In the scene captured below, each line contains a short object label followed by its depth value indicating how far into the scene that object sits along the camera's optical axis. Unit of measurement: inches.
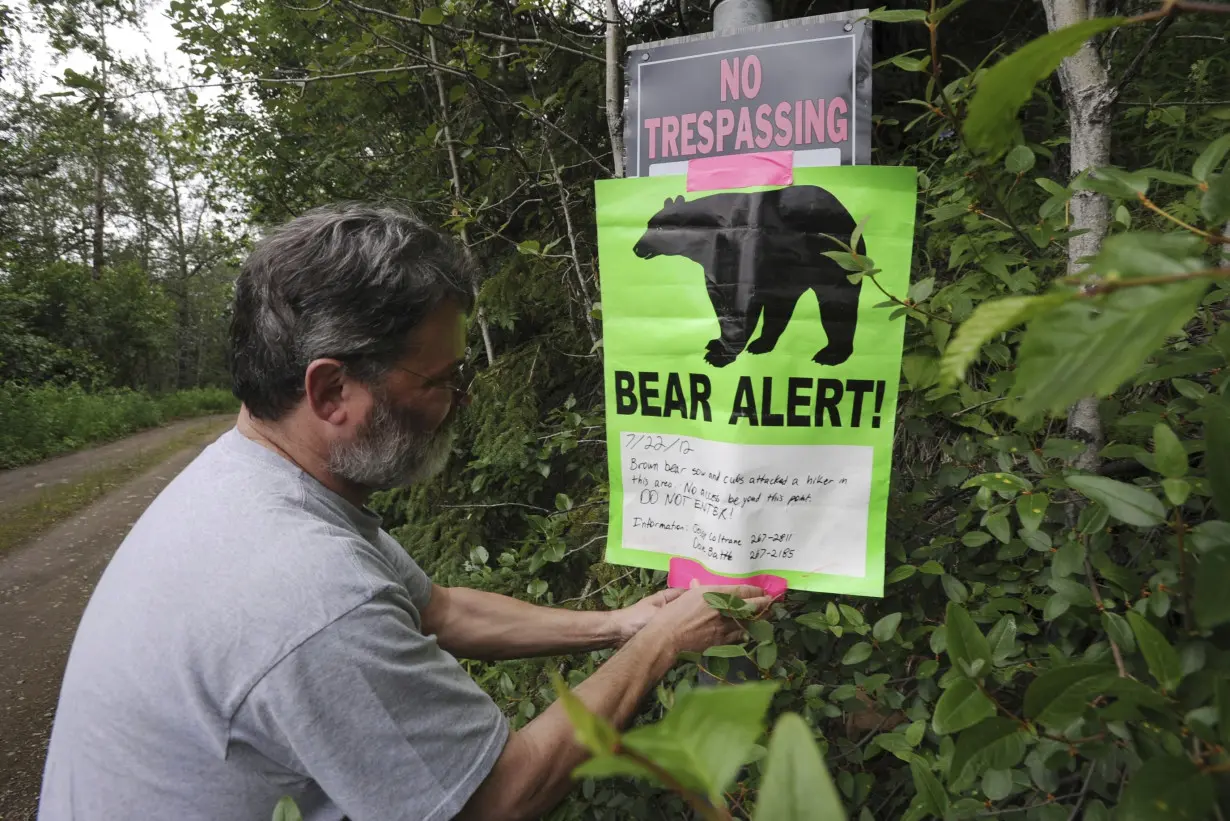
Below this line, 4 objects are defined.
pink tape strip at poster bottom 47.4
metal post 49.1
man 41.2
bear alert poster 44.0
